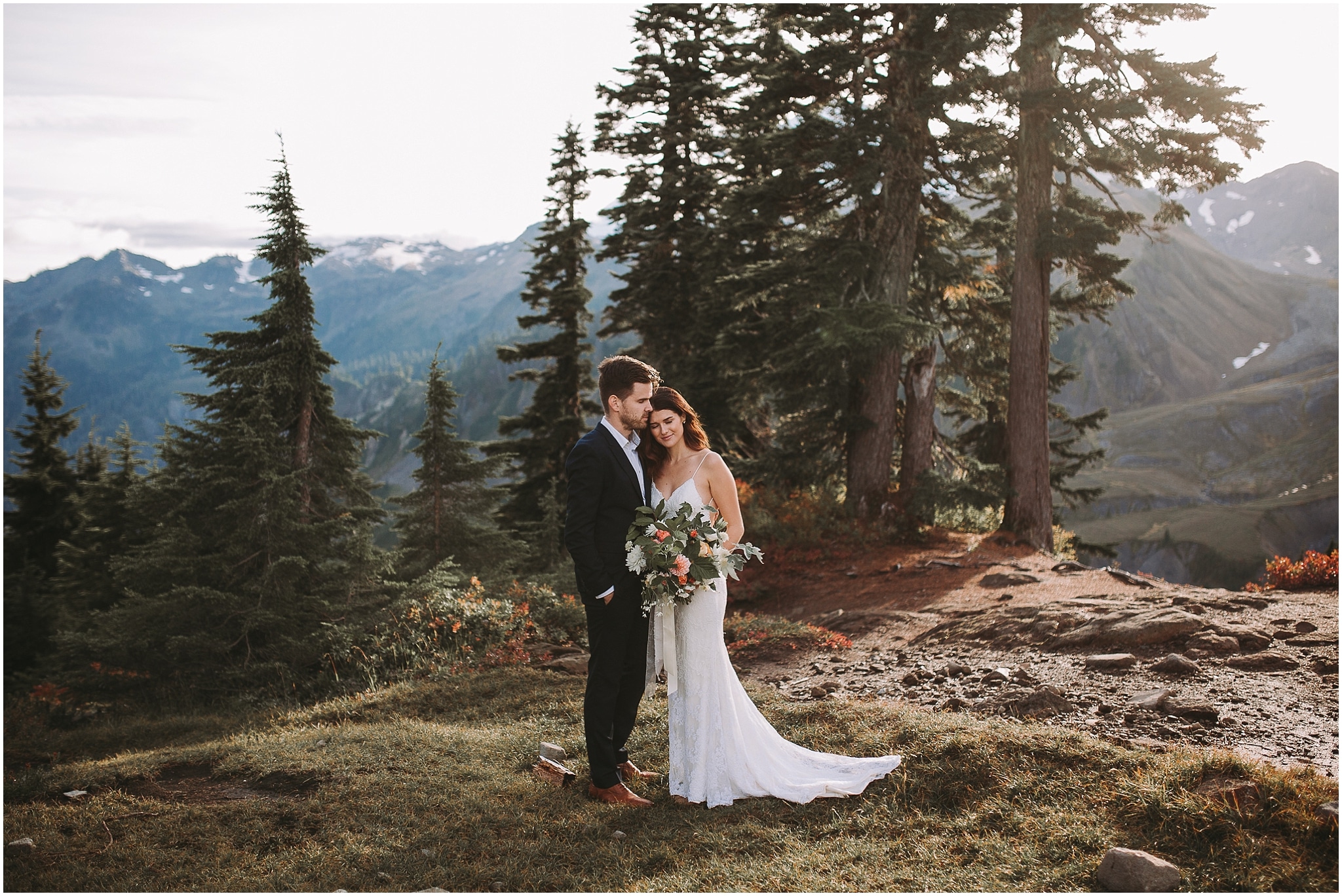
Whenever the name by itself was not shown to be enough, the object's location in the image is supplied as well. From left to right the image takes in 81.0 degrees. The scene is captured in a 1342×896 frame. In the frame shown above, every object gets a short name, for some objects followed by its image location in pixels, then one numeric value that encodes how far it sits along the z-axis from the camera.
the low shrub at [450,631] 8.91
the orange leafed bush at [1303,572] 9.53
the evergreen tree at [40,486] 28.75
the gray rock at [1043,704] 5.86
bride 4.83
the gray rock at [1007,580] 11.16
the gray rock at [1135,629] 7.42
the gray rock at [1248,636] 7.04
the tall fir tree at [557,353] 21.95
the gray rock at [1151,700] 5.72
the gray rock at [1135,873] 3.41
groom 4.84
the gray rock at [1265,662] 6.53
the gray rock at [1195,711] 5.44
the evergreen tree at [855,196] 13.63
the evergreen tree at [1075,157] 12.27
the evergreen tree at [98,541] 18.17
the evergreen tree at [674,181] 20.45
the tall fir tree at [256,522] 9.66
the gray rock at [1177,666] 6.51
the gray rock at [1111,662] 6.84
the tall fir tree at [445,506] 15.59
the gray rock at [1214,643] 6.98
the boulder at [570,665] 8.50
